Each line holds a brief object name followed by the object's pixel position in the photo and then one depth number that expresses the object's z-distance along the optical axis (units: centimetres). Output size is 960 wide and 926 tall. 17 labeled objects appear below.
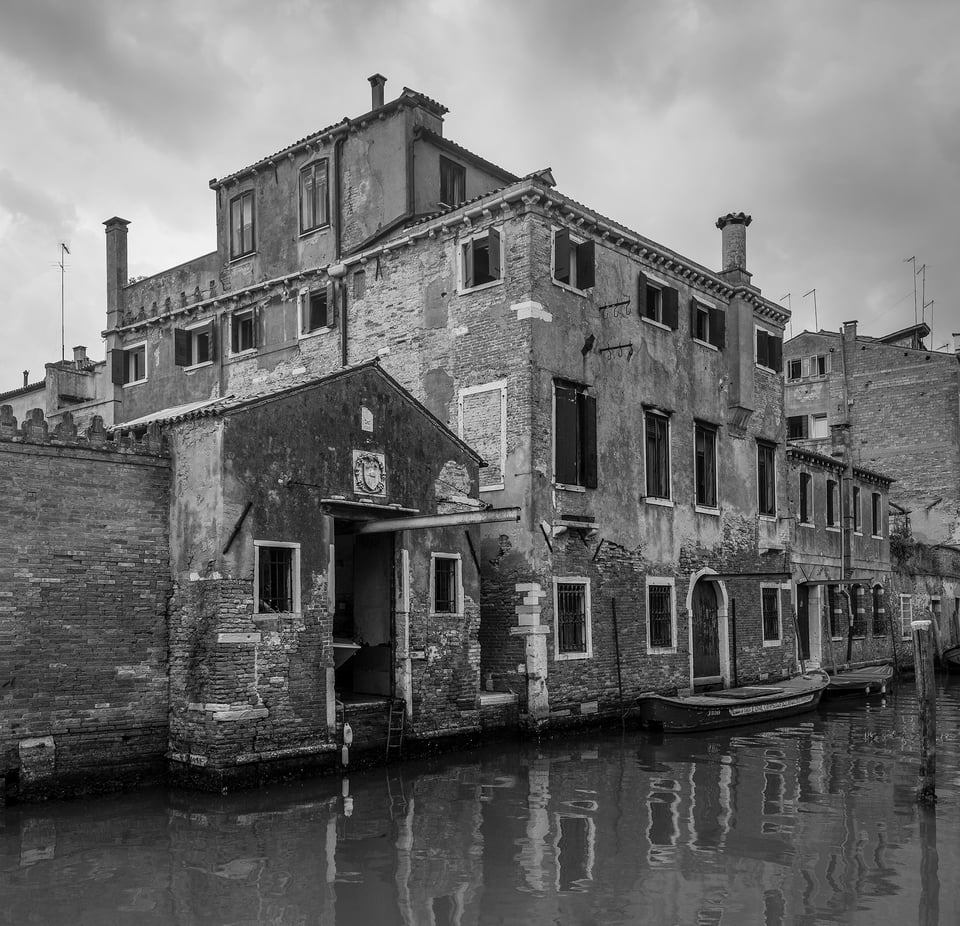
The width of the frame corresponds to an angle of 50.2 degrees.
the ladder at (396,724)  1405
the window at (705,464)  2095
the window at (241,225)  2245
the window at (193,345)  2262
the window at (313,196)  2102
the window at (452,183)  2050
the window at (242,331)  2192
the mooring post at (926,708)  1198
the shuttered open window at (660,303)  1994
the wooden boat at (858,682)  2264
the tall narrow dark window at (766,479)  2312
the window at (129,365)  2422
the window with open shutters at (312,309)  2064
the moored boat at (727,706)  1741
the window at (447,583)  1525
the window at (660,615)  1931
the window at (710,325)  2144
